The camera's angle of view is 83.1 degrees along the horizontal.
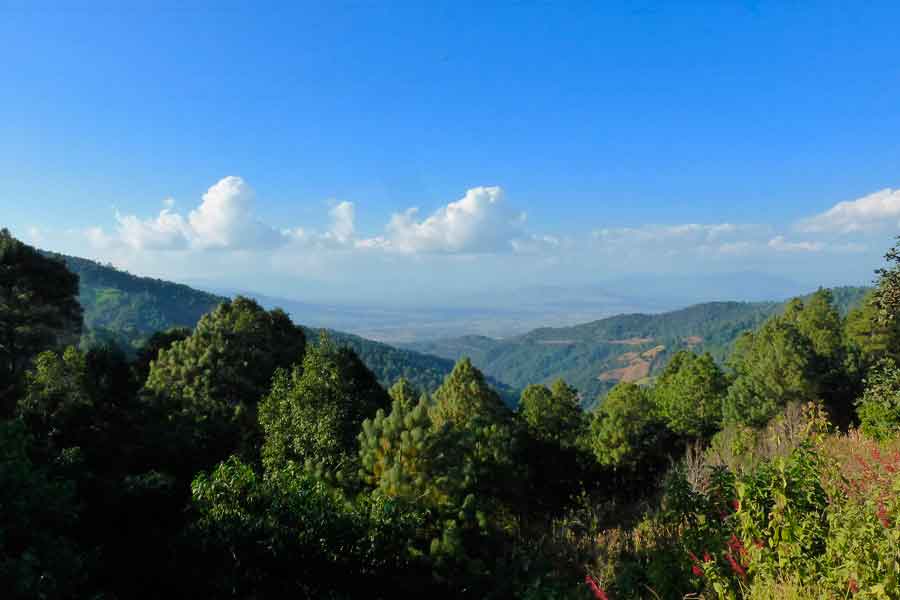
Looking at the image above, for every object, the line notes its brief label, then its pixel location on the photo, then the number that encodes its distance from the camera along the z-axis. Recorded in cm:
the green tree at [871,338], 2531
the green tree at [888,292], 1074
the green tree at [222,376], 1627
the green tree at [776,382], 2445
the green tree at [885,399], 1122
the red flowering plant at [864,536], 337
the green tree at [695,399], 2684
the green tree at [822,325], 2958
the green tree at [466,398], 2233
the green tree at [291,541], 644
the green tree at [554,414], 2606
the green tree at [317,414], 1267
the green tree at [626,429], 2450
